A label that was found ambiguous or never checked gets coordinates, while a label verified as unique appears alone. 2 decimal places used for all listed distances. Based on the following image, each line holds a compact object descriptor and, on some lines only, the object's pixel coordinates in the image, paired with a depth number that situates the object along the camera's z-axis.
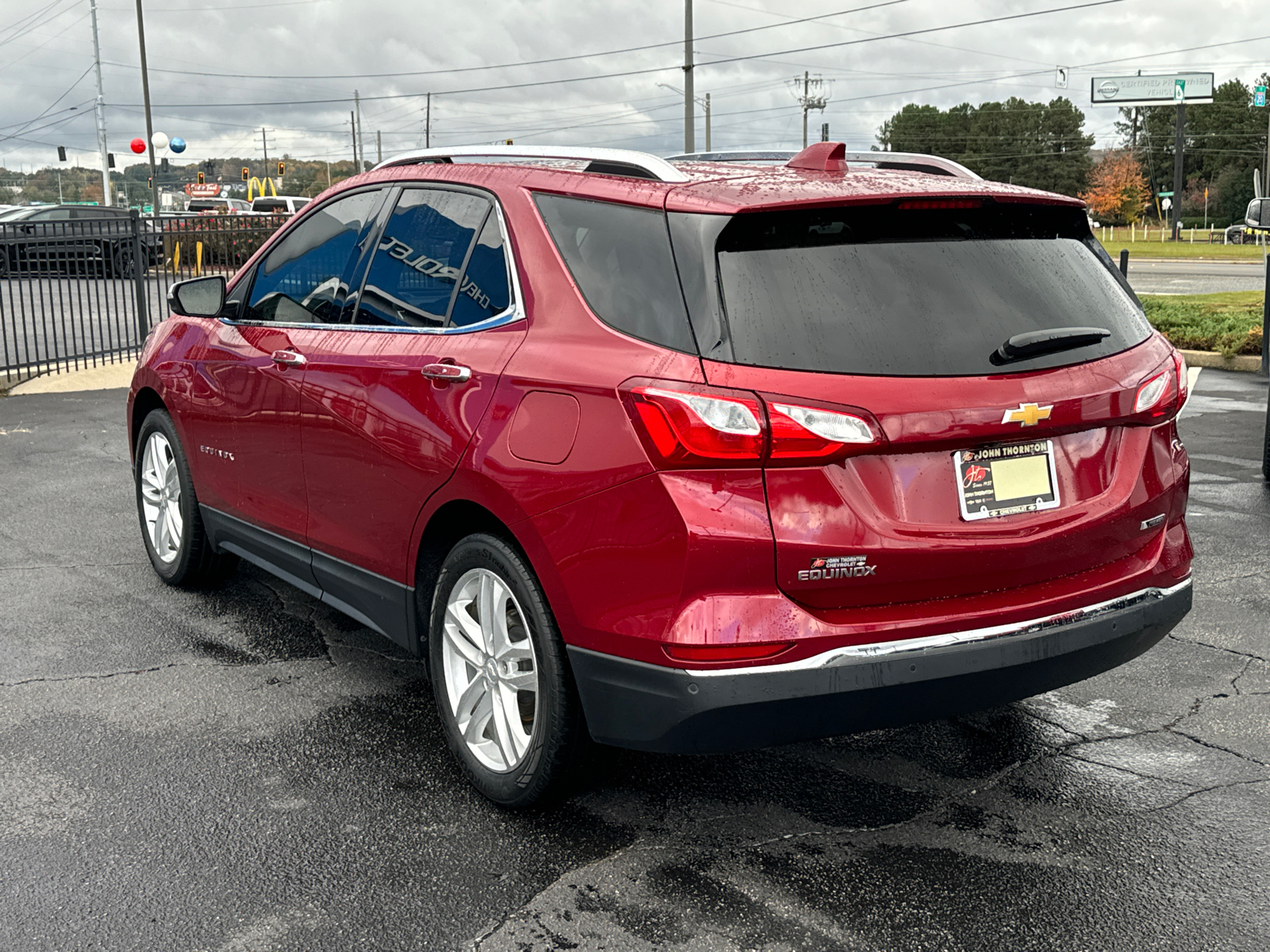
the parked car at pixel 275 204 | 40.04
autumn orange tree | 92.94
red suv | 2.77
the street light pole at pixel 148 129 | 42.66
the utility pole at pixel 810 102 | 100.56
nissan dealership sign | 103.75
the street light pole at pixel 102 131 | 61.12
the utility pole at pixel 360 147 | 100.55
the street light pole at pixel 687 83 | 35.00
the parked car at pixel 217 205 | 48.78
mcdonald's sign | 51.48
